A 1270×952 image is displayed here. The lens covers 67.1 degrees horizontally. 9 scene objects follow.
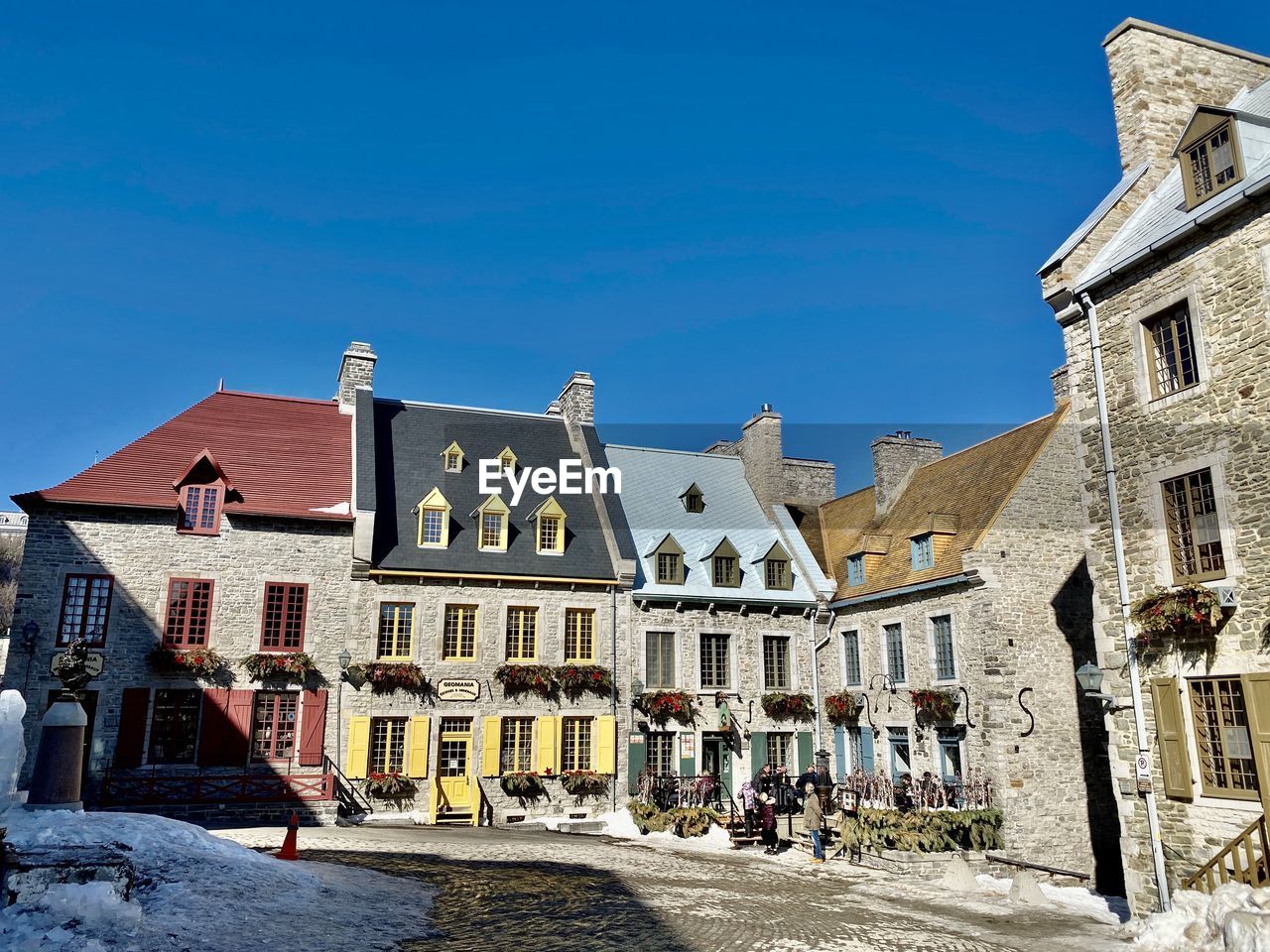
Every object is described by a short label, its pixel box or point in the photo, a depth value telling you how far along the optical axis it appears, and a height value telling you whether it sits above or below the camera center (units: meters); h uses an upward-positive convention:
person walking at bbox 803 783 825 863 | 19.11 -2.14
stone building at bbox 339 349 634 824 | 23.61 +2.14
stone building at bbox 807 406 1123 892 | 21.14 +1.47
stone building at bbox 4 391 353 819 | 21.38 +2.26
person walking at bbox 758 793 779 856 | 19.94 -2.30
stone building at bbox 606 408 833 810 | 25.80 +1.98
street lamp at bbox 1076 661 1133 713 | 14.51 +0.37
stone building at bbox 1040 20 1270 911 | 12.84 +3.78
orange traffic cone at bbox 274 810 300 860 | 14.53 -1.98
